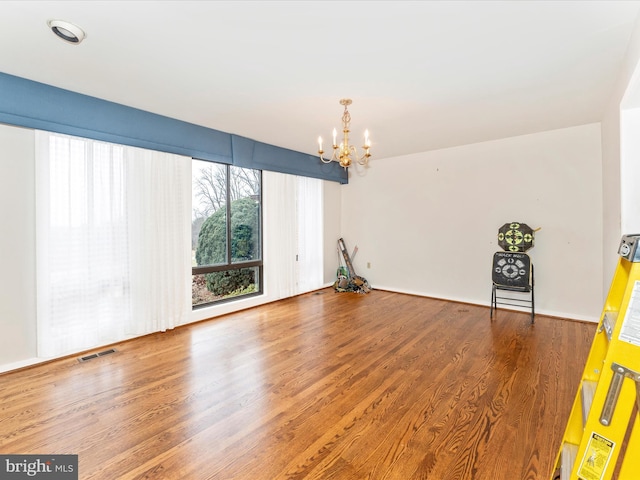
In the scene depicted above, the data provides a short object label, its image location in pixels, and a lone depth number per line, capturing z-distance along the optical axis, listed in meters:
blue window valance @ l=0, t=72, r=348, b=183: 2.60
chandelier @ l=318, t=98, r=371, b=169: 2.94
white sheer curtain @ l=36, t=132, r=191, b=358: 2.80
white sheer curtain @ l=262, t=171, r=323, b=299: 4.90
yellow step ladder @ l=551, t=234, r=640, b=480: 1.13
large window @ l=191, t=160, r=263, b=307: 4.12
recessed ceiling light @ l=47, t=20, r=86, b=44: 1.89
